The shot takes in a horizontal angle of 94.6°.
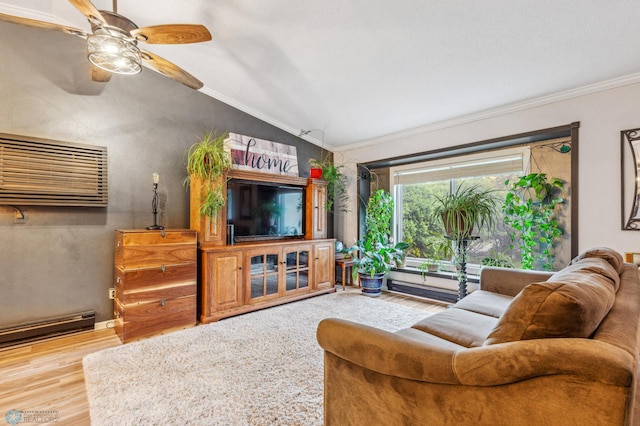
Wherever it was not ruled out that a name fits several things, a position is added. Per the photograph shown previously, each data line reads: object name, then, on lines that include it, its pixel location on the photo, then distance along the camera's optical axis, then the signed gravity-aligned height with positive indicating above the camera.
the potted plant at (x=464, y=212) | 3.19 +0.04
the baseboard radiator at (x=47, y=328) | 2.57 -1.05
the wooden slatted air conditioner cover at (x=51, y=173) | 2.51 +0.37
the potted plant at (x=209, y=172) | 3.14 +0.45
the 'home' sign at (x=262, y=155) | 3.83 +0.83
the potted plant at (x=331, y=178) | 4.44 +0.58
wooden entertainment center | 3.16 -0.58
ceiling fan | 1.85 +1.18
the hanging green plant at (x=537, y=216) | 2.99 +0.01
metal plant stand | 3.34 -0.51
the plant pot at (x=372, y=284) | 4.19 -0.98
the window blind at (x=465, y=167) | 3.36 +0.62
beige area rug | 1.68 -1.13
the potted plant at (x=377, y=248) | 4.20 -0.48
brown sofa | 0.75 -0.46
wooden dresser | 2.67 -0.64
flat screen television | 3.54 +0.06
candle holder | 3.13 +0.10
